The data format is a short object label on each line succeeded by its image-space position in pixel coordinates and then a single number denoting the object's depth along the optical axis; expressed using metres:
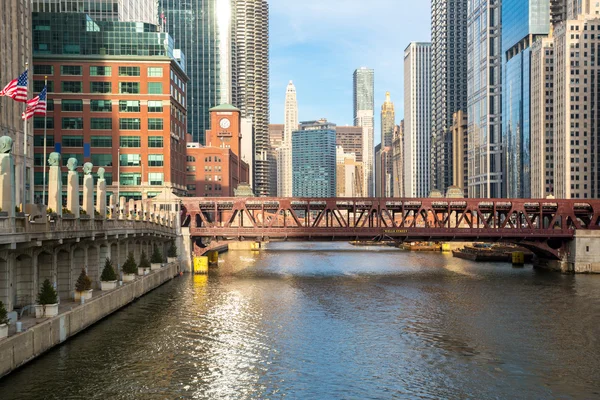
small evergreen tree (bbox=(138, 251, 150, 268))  76.50
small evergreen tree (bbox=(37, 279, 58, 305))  43.25
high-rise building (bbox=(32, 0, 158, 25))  144.50
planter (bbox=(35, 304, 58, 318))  43.28
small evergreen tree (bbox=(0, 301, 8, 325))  35.66
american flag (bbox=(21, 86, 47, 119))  54.56
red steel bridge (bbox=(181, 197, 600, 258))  99.38
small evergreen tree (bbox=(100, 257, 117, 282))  60.40
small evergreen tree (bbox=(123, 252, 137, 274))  67.94
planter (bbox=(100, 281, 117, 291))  60.31
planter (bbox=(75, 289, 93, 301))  52.61
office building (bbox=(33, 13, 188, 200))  128.25
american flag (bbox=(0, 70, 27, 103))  50.19
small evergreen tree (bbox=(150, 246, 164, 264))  85.25
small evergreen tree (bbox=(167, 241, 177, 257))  96.31
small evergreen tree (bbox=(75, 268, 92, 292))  52.50
